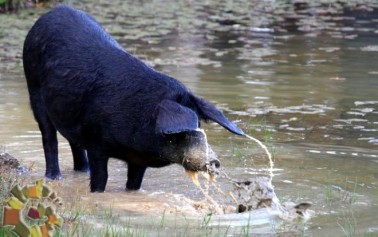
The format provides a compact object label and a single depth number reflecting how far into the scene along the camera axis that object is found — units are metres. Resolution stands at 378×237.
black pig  11.27
